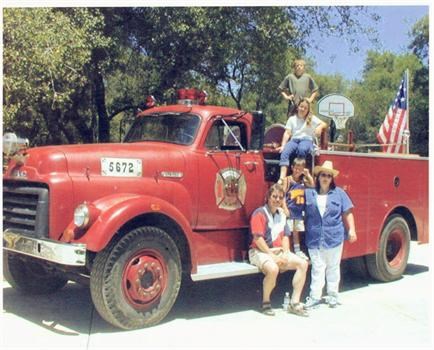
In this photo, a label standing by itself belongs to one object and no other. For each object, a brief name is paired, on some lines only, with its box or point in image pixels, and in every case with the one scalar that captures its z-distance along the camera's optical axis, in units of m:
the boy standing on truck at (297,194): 7.04
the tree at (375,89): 37.03
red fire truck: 5.70
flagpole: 9.76
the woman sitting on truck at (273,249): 6.55
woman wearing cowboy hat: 6.97
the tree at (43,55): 9.49
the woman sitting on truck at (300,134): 7.13
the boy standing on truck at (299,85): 7.98
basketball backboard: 10.91
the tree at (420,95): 19.11
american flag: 12.17
